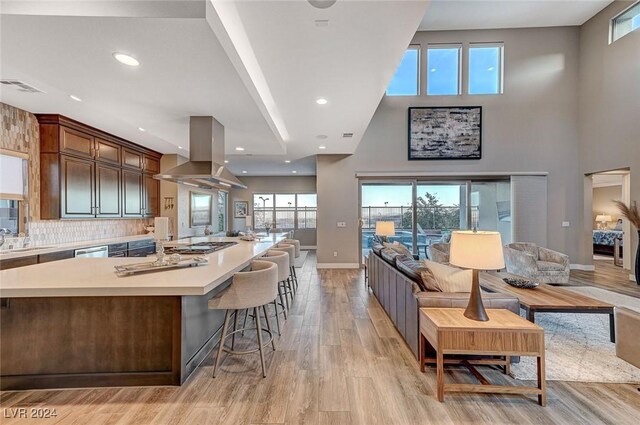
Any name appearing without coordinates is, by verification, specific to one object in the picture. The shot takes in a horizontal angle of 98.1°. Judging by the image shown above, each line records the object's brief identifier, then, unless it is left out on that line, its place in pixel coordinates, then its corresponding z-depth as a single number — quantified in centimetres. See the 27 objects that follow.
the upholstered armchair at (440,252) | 490
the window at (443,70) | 684
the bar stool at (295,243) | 468
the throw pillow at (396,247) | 401
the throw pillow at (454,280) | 247
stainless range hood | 336
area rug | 221
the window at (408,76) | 685
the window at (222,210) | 955
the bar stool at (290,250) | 385
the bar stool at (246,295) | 215
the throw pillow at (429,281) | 243
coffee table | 264
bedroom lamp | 943
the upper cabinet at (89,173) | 392
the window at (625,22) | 552
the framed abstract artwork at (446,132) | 673
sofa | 229
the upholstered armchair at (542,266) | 496
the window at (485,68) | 683
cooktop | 312
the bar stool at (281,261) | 294
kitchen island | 199
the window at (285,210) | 1080
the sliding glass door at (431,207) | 690
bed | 802
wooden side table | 185
